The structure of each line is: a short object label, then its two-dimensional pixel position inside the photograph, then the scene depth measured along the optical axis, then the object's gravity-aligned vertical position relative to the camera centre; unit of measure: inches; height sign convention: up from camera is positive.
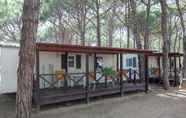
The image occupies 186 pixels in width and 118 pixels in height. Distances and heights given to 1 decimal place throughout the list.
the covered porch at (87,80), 220.8 -37.0
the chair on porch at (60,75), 265.2 -23.8
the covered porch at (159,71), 394.5 -28.6
